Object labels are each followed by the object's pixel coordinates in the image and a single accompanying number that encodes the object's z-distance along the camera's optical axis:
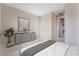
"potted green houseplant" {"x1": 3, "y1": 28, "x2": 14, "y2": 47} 1.33
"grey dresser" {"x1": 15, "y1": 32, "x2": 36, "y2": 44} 1.43
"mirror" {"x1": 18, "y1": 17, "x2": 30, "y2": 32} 1.44
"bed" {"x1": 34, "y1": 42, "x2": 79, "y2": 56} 0.75
